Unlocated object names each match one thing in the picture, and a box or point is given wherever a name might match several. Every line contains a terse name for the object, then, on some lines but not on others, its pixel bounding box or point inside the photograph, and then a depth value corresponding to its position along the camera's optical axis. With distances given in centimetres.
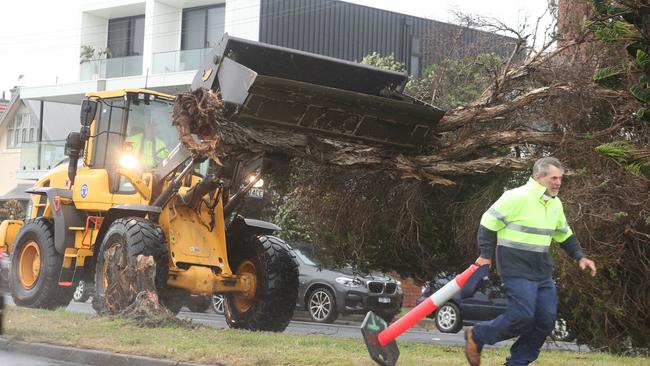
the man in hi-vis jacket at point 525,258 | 714
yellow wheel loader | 1033
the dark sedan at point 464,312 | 1958
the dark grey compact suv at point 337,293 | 1966
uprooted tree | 1006
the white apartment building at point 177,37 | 3212
